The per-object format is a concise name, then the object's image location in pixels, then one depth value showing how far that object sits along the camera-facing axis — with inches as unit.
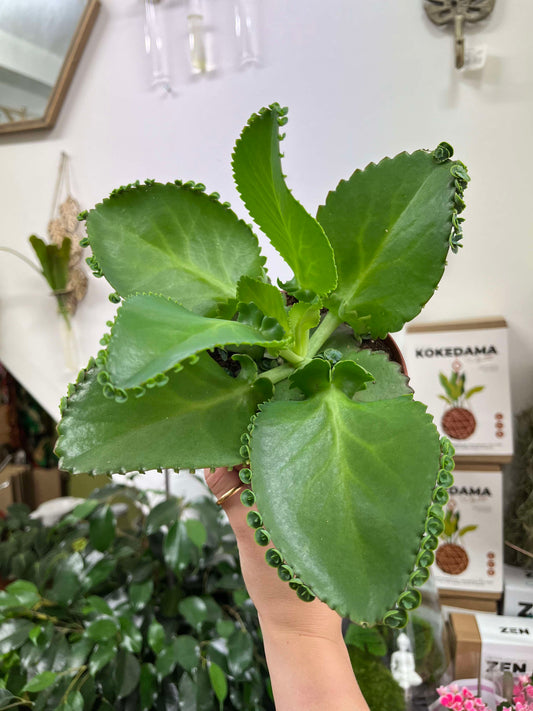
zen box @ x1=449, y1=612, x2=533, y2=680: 35.2
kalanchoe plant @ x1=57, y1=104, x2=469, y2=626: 10.2
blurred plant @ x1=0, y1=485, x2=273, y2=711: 33.5
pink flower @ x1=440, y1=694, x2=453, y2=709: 30.2
